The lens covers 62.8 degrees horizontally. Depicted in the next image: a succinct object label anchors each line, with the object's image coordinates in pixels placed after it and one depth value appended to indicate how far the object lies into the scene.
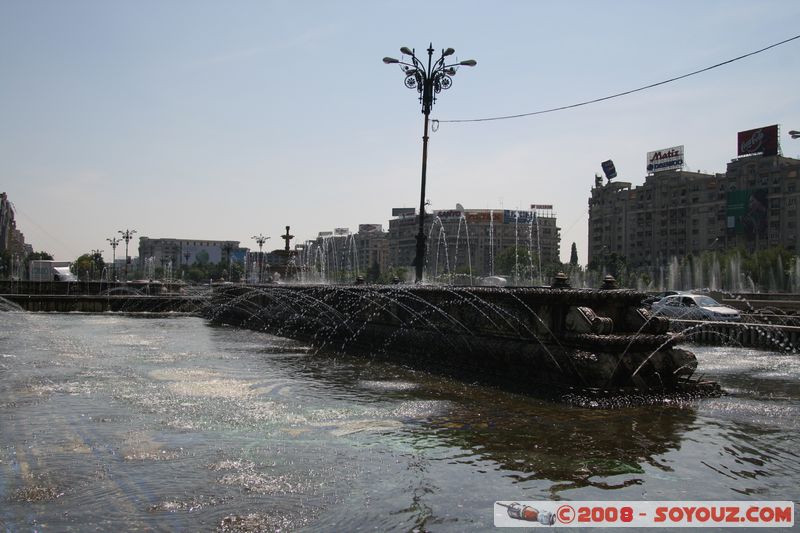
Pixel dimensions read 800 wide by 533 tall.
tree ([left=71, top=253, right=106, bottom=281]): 125.18
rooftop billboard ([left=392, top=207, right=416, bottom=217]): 167.50
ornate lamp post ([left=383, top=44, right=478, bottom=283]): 19.52
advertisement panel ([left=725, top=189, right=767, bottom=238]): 99.12
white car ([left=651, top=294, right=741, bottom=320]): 23.61
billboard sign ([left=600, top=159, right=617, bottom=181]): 133.38
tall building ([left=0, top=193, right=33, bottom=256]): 132.73
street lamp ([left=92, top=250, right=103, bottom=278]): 134.15
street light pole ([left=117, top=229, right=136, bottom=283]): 77.50
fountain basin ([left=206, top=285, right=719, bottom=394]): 9.40
